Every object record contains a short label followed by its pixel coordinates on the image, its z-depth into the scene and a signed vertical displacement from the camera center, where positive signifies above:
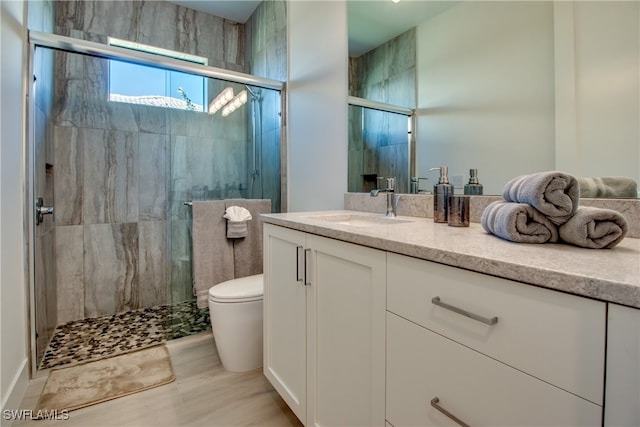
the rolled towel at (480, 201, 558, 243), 0.75 -0.05
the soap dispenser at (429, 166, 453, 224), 1.22 +0.04
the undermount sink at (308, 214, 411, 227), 1.46 -0.06
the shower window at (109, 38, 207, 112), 2.21 +0.94
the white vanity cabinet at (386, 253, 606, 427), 0.47 -0.27
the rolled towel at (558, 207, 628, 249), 0.68 -0.05
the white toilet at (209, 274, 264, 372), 1.68 -0.63
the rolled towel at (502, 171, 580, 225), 0.73 +0.02
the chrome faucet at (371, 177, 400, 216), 1.54 +0.05
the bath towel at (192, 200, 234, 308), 2.01 -0.27
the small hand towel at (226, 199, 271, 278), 2.14 -0.26
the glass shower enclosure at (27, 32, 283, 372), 2.11 +0.33
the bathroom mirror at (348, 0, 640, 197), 0.93 +0.46
